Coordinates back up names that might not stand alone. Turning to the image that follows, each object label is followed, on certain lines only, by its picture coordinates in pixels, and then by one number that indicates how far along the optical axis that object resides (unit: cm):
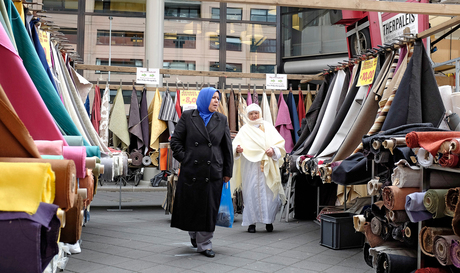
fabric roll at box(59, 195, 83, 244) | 154
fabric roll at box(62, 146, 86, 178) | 173
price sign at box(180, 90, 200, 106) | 662
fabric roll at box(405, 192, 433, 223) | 242
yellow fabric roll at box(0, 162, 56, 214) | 114
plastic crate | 439
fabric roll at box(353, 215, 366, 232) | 303
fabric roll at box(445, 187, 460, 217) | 227
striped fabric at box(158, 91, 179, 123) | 670
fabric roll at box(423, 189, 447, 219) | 236
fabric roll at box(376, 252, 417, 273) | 266
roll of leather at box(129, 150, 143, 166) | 670
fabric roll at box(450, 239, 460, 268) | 218
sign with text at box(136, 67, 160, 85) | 654
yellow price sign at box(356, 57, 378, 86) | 434
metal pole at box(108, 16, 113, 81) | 1202
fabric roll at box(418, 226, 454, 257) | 240
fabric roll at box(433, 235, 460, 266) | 225
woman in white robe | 539
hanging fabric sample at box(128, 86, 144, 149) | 668
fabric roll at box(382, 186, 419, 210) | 255
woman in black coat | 411
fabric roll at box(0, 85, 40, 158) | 131
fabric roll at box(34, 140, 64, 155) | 162
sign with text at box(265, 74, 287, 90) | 680
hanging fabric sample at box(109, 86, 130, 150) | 663
